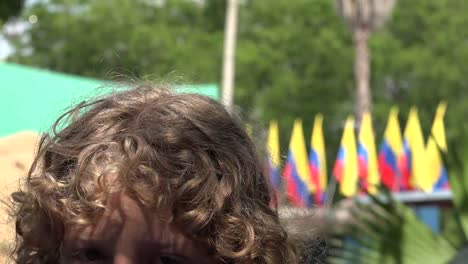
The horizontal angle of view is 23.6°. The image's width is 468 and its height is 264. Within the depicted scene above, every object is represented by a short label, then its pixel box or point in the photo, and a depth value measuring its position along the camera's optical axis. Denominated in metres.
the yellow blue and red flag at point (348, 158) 15.97
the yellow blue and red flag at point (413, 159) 15.73
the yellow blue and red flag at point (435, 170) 14.68
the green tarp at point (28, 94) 7.79
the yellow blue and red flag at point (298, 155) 16.31
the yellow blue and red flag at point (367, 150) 16.59
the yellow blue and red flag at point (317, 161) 17.22
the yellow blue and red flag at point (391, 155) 16.44
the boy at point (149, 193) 1.31
